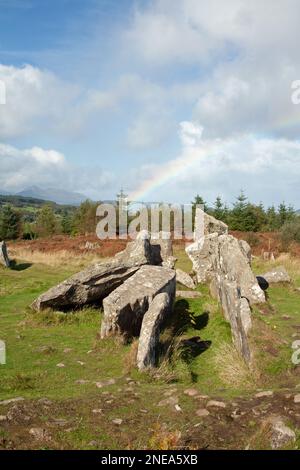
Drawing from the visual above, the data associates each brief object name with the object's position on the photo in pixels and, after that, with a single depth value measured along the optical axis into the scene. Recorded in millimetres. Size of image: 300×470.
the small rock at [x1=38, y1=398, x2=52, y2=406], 7770
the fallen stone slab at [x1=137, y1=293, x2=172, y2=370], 10555
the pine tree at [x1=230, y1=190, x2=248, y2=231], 55375
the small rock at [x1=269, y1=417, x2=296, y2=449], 6254
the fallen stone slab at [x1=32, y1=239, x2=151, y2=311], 15914
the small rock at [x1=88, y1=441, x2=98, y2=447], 6453
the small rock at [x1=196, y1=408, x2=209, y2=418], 7274
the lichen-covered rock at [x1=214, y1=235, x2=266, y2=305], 16391
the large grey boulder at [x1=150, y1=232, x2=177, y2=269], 22156
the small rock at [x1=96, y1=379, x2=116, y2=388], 9466
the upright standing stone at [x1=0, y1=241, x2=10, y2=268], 27641
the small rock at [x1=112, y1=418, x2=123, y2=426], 7082
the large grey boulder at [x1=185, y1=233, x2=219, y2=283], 20938
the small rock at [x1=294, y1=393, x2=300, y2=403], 7411
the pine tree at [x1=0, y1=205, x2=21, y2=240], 65375
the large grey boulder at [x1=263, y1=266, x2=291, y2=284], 21031
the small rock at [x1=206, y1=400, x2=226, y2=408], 7507
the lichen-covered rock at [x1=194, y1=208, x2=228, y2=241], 28453
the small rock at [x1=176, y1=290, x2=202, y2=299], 18444
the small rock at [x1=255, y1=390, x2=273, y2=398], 7856
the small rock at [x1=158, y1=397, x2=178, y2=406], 7832
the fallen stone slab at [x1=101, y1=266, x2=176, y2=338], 13078
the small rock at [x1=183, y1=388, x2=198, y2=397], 8117
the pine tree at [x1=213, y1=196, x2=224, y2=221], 61094
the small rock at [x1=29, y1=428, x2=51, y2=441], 6570
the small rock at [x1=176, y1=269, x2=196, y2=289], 20312
